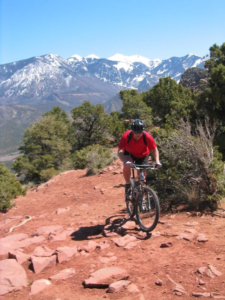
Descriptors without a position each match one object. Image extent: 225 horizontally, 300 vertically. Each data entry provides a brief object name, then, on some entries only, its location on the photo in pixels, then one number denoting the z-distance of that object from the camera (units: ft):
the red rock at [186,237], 14.63
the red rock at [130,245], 14.53
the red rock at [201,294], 9.89
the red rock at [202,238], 14.28
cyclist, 17.17
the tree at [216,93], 51.30
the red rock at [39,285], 11.10
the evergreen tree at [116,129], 109.21
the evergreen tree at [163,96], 104.80
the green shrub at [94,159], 45.85
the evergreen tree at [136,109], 100.57
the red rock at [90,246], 14.78
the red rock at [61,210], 26.20
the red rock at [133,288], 10.57
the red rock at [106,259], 13.33
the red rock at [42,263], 12.96
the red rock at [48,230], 18.58
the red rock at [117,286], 10.69
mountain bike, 15.73
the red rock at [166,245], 14.20
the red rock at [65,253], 13.81
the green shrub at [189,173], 18.57
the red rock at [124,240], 14.97
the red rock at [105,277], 11.14
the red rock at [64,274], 11.98
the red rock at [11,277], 11.39
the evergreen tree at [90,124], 114.11
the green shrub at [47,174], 74.22
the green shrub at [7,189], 33.96
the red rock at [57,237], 16.92
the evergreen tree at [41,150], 94.29
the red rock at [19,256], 13.95
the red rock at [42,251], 14.29
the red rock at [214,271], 11.20
